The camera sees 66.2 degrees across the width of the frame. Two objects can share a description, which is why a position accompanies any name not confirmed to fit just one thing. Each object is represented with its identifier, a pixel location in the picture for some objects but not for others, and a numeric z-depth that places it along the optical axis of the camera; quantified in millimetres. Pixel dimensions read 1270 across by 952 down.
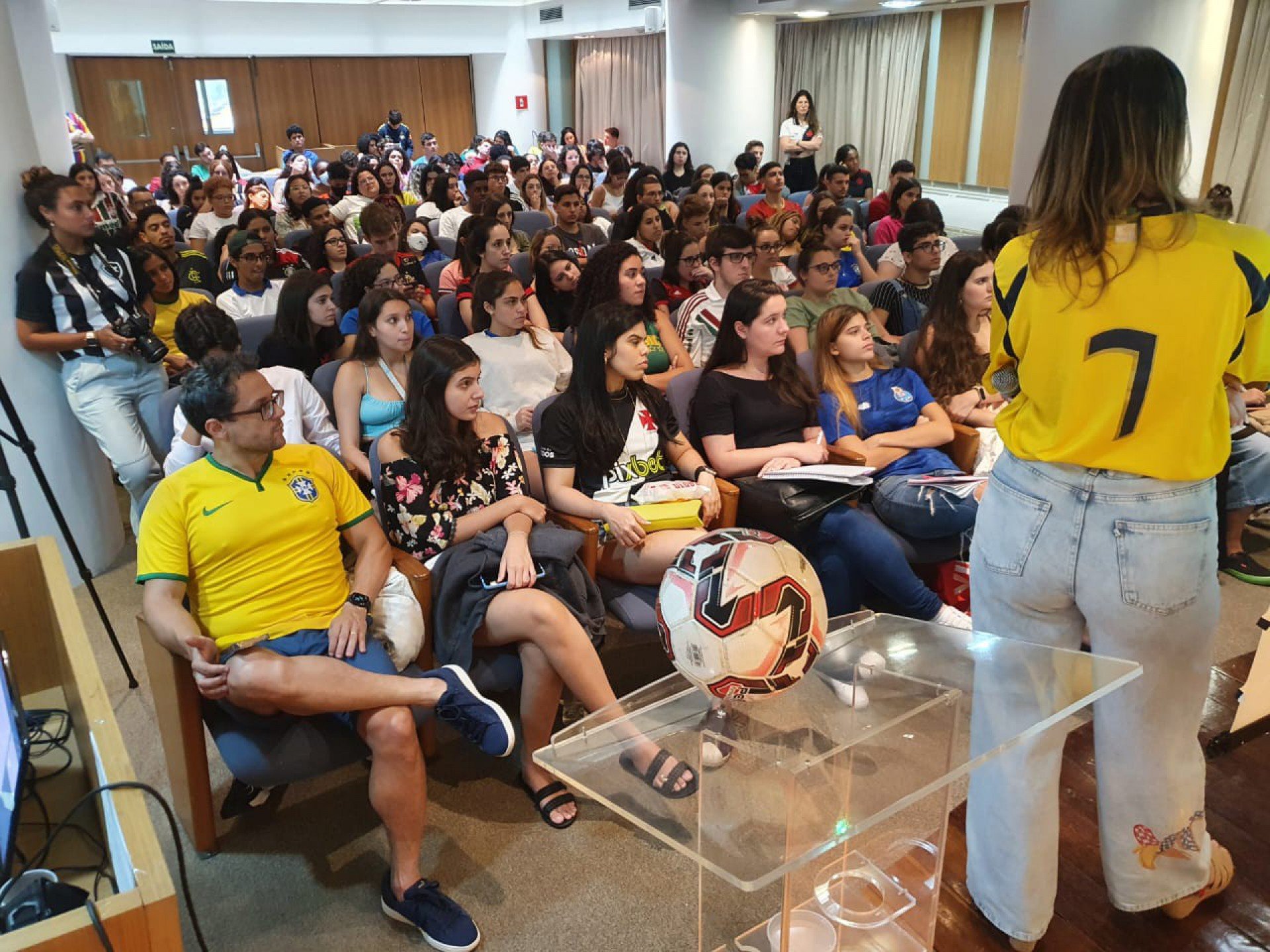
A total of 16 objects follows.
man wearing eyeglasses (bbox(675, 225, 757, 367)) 4219
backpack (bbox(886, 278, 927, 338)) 4375
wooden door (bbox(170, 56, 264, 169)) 14859
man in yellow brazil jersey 2119
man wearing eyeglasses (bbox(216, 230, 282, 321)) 4527
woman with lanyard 3537
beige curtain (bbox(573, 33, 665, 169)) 14617
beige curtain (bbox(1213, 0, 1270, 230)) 7602
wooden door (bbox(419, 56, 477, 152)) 16844
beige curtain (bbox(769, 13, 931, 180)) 10914
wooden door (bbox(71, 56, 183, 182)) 14289
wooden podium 1115
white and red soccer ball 1413
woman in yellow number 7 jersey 1415
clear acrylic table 1218
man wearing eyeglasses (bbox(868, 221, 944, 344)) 4344
